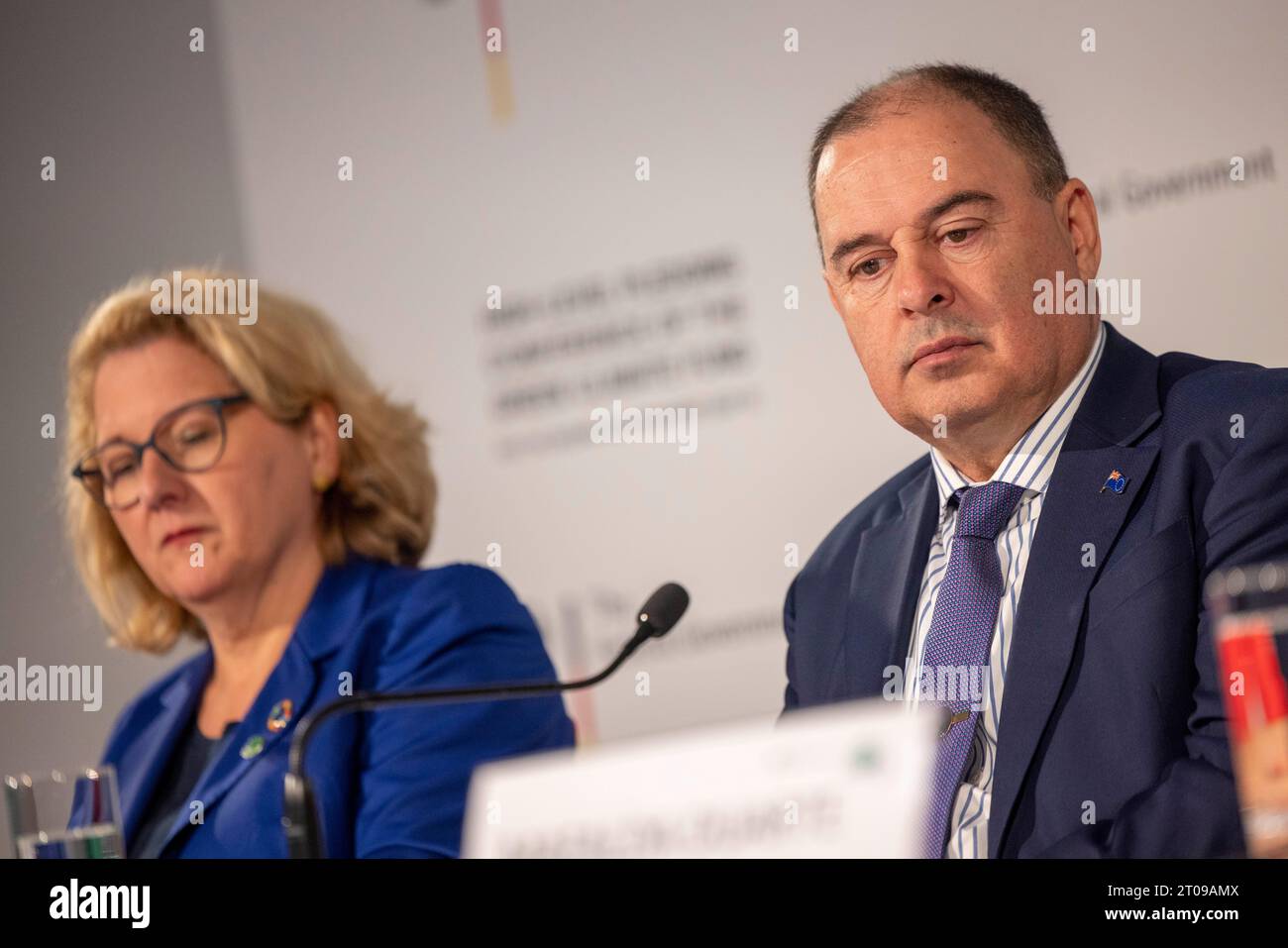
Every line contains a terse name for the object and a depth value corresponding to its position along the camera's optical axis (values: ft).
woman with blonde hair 11.41
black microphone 10.47
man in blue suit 10.77
